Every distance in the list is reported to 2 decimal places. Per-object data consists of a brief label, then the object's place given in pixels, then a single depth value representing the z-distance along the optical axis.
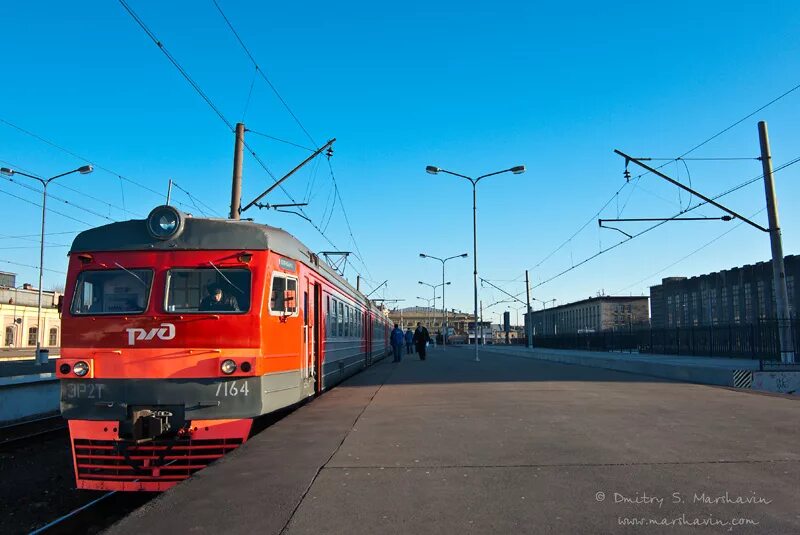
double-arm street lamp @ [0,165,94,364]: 28.81
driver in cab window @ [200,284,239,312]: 7.51
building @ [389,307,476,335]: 134.88
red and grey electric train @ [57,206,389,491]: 6.91
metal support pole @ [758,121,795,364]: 18.55
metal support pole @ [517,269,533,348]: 47.22
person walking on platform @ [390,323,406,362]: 28.39
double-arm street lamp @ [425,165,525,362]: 32.41
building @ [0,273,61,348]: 52.75
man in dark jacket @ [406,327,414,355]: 44.17
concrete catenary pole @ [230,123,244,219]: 14.23
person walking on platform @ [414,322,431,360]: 29.89
